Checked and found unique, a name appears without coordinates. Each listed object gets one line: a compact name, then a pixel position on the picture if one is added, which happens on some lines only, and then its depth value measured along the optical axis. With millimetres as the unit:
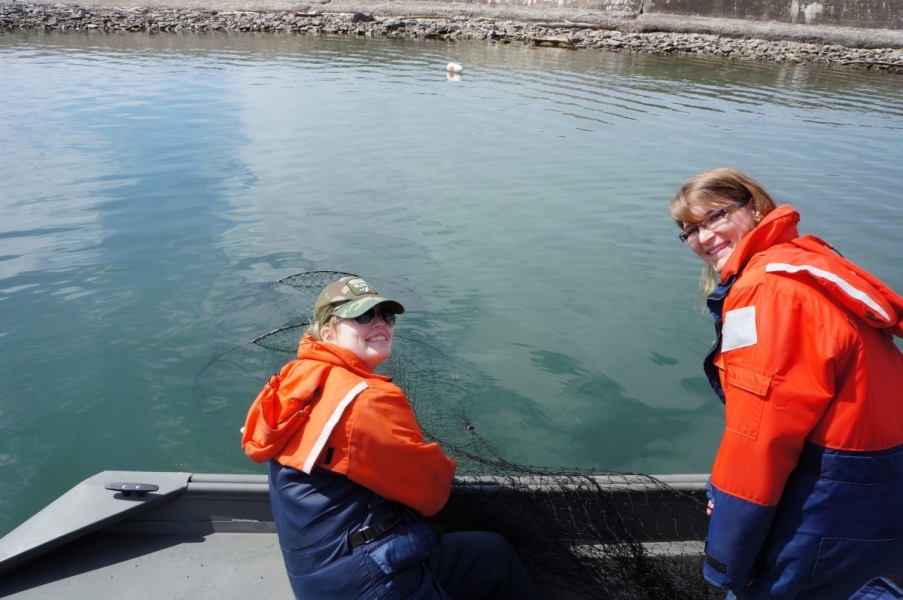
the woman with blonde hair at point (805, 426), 2217
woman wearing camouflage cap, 2627
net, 3615
